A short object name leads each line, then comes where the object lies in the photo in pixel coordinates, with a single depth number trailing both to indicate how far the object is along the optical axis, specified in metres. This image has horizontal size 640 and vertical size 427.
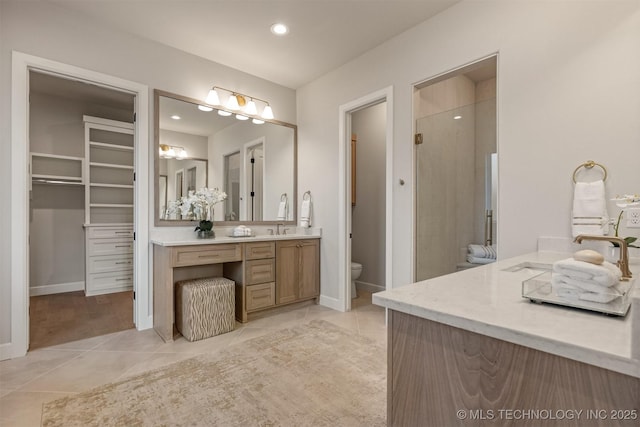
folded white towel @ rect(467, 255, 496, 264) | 3.36
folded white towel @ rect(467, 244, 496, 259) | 3.32
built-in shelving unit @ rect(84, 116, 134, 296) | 4.11
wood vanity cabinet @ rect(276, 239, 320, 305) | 3.34
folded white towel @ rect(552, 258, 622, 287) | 0.76
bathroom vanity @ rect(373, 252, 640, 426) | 0.56
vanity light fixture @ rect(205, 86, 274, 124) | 3.29
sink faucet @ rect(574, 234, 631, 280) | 1.07
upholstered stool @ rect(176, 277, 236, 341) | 2.60
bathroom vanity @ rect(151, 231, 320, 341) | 2.63
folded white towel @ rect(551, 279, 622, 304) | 0.76
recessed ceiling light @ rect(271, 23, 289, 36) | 2.72
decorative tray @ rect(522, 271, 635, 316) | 0.75
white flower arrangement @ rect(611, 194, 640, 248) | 1.28
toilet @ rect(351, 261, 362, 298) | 3.83
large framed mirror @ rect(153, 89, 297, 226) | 3.02
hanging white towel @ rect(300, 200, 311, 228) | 3.78
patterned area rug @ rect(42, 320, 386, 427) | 1.59
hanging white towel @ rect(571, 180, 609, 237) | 1.71
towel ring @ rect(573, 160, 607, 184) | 1.76
